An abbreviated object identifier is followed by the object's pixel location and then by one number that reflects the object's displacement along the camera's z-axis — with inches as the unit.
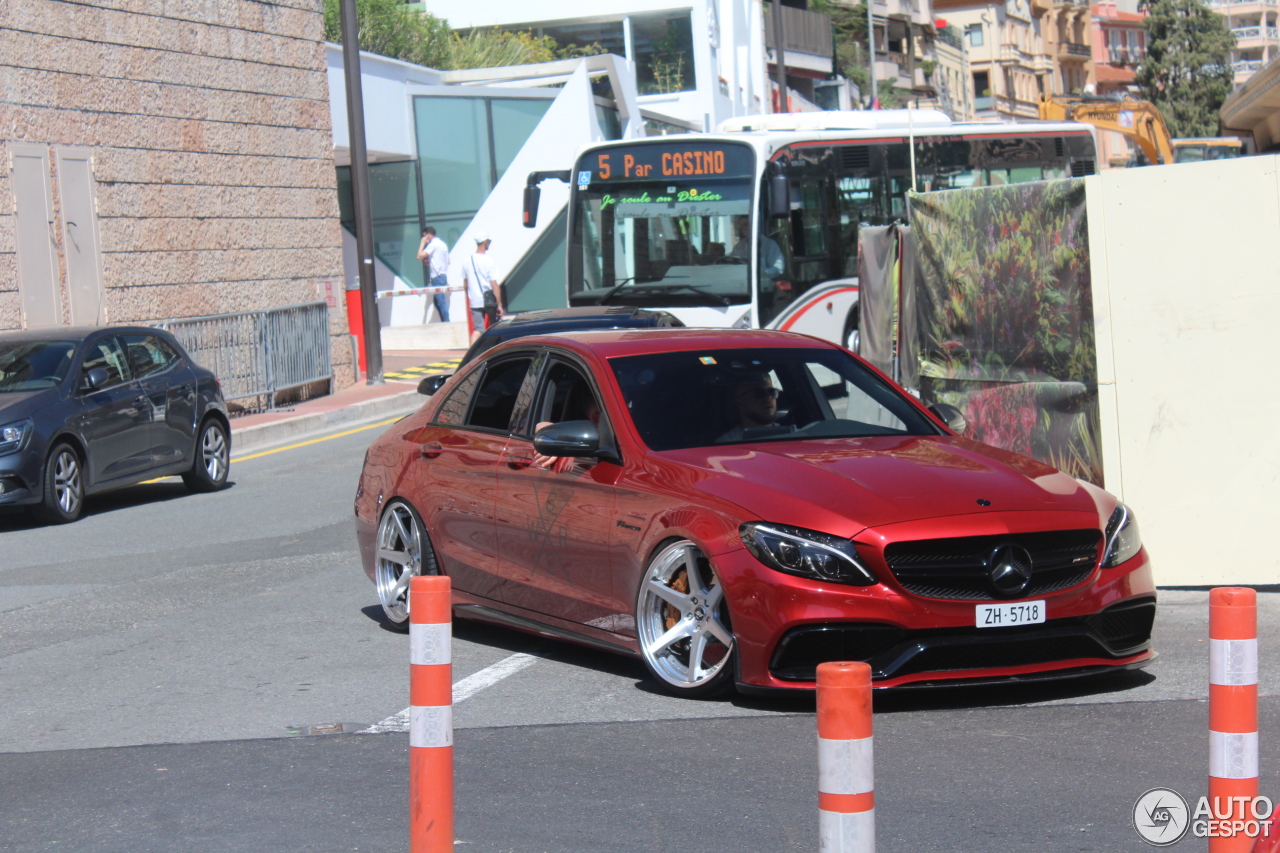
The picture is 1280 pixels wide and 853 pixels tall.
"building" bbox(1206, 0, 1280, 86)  5359.3
